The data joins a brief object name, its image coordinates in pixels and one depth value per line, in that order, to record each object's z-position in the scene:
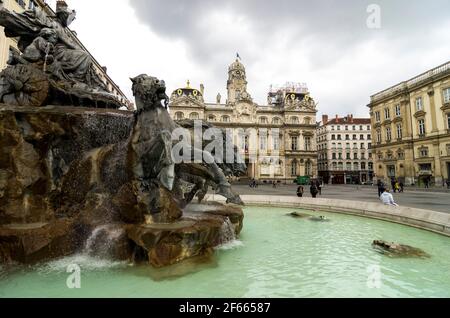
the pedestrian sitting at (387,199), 9.67
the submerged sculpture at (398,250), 4.93
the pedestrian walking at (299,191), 14.90
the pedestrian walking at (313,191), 14.41
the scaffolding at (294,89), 67.64
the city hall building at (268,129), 54.09
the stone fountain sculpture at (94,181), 4.17
